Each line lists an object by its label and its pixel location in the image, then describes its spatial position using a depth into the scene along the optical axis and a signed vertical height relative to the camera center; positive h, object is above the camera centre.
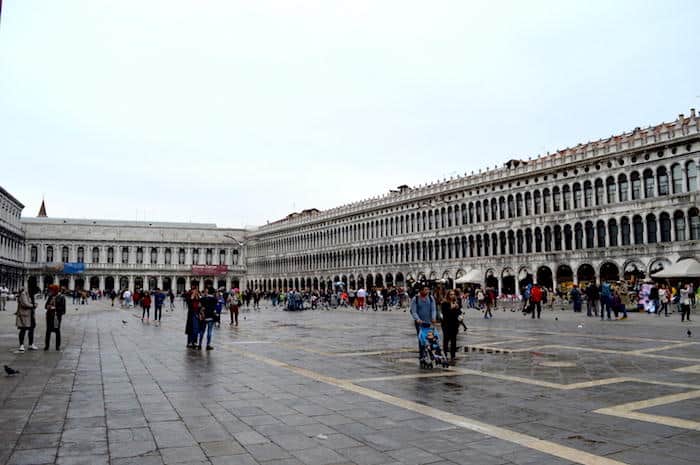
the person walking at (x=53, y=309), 13.88 -0.48
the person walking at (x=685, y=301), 22.53 -0.84
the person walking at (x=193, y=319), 14.56 -0.80
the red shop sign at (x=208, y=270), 105.20 +3.32
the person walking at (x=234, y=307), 23.66 -0.82
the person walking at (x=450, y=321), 12.26 -0.81
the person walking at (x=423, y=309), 11.10 -0.48
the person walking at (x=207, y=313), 14.45 -0.64
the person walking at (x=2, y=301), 39.20 -0.70
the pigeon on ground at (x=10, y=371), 9.58 -1.35
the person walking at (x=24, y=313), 13.05 -0.54
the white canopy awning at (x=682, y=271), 33.06 +0.54
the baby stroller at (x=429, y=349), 10.85 -1.25
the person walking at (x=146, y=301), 27.22 -0.59
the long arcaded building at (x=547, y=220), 44.22 +6.19
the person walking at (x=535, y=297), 27.05 -0.71
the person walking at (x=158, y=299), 26.98 -0.50
